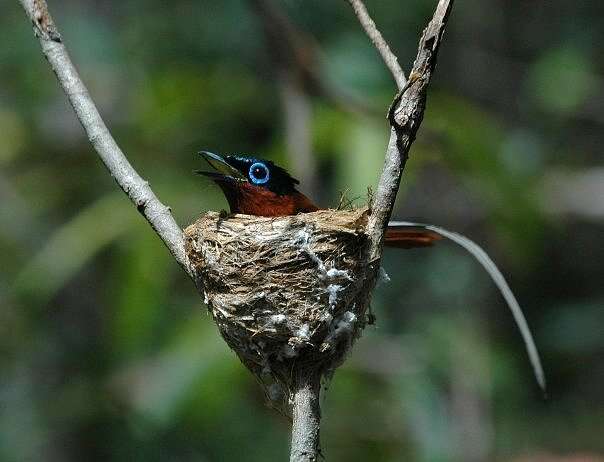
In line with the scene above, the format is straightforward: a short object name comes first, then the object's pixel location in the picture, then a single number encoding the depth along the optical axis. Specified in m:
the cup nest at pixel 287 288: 7.06
